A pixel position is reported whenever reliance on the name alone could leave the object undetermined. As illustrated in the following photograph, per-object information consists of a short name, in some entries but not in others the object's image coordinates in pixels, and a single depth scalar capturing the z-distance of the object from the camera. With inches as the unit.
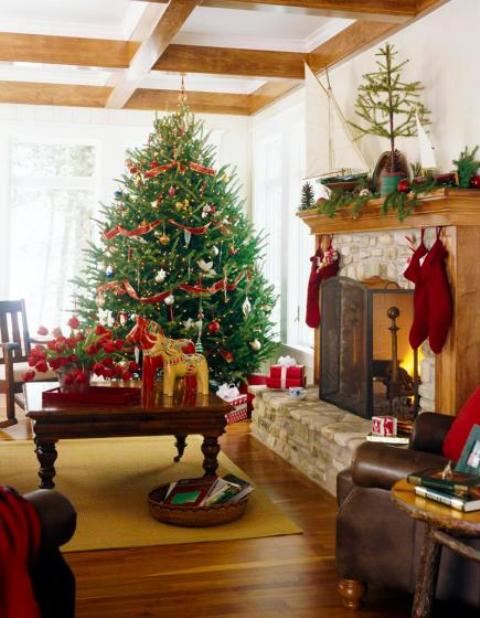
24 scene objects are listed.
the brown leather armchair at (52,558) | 97.7
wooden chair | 255.9
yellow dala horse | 187.8
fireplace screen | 201.0
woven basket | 167.3
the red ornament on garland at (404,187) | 189.2
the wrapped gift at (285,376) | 258.4
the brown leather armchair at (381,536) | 118.6
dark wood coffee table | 171.6
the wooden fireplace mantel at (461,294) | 180.5
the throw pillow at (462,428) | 132.1
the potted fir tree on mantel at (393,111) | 201.8
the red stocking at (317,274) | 242.8
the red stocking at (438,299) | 181.9
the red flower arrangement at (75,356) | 181.2
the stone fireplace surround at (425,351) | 181.6
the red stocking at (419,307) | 187.1
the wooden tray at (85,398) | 179.8
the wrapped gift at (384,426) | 183.9
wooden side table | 101.1
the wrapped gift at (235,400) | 281.3
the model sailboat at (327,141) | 225.5
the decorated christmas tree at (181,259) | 264.4
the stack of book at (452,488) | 103.7
